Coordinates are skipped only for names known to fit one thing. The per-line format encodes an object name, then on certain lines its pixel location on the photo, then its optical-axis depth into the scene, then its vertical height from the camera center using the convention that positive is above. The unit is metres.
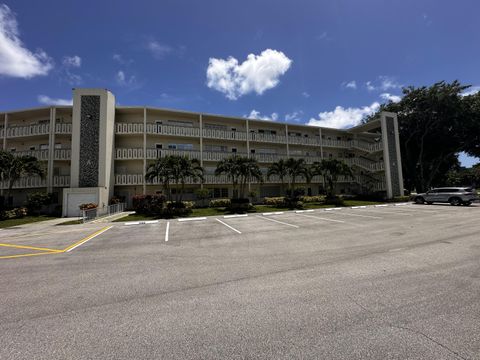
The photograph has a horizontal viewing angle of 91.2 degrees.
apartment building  23.97 +6.63
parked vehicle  23.25 -0.49
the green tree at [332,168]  28.30 +3.11
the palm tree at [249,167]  24.16 +2.96
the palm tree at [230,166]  23.97 +3.06
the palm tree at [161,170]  21.73 +2.57
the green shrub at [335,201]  27.77 -0.85
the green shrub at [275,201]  27.30 -0.68
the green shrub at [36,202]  22.34 -0.11
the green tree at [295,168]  27.17 +3.11
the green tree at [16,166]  20.89 +3.16
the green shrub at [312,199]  29.51 -0.56
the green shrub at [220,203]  25.84 -0.71
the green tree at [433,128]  32.44 +9.32
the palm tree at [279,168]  27.16 +3.11
